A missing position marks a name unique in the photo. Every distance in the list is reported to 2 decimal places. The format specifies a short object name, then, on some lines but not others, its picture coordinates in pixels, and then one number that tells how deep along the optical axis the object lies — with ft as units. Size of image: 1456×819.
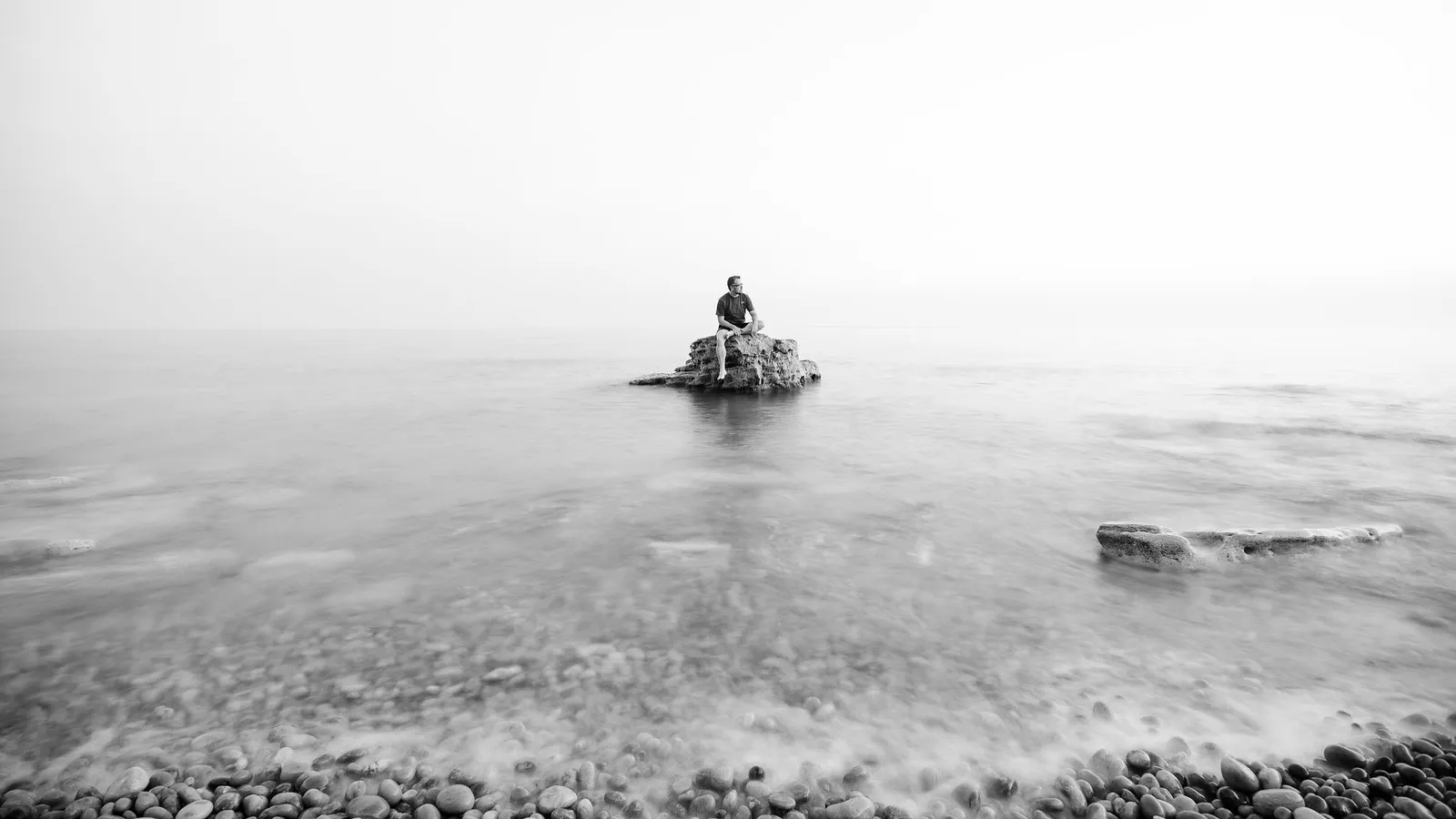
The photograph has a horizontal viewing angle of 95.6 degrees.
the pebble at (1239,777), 8.04
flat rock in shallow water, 15.02
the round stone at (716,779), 8.21
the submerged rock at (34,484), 22.81
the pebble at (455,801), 7.83
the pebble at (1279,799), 7.67
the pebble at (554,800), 7.82
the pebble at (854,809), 7.66
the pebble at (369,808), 7.69
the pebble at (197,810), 7.63
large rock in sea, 46.26
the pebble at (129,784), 8.09
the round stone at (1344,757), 8.45
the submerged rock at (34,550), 15.99
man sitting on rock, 44.52
